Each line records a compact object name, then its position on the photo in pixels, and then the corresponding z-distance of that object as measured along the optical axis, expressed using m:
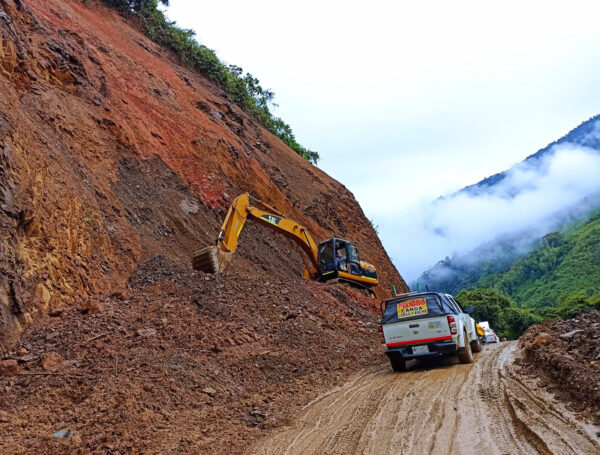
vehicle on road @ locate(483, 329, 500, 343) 24.42
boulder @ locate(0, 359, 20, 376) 8.12
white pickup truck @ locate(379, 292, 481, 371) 10.16
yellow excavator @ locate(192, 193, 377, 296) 15.34
